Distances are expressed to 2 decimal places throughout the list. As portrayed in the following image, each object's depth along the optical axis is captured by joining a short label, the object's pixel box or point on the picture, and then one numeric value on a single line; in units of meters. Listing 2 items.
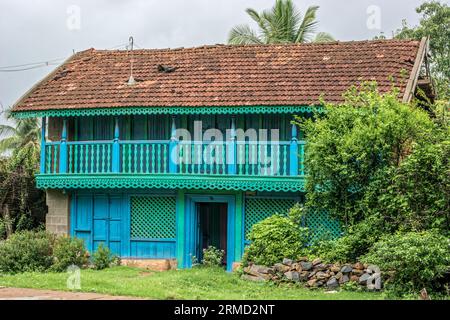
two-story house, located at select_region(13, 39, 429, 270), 19.62
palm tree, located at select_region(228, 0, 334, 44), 32.66
